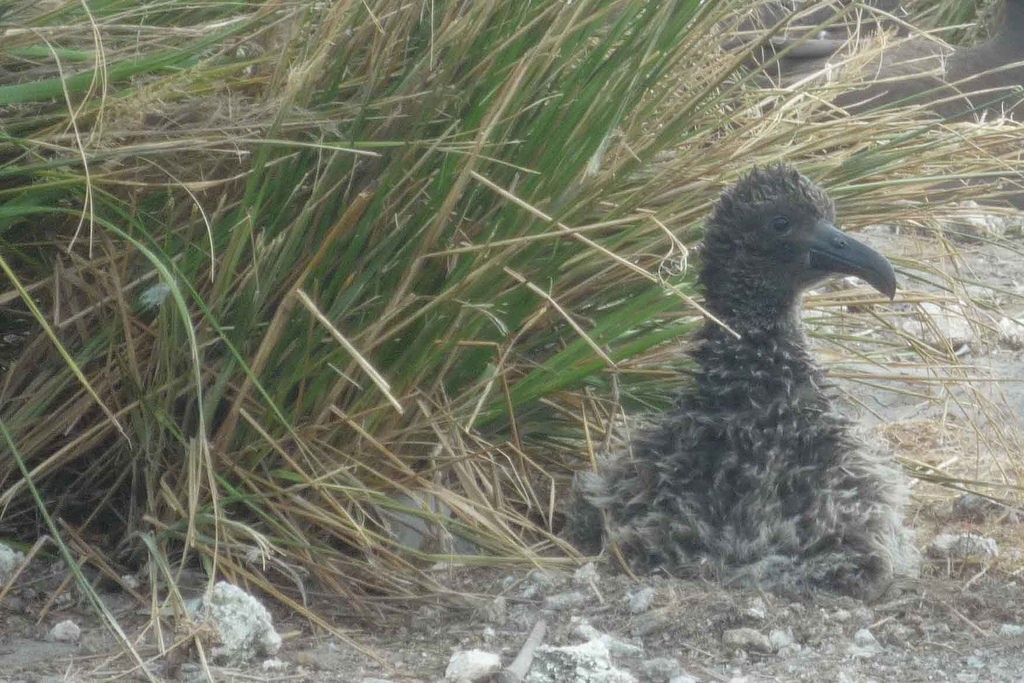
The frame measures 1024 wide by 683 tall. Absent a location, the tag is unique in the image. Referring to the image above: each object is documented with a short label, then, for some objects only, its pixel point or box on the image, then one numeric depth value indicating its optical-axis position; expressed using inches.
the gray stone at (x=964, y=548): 302.0
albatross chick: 283.9
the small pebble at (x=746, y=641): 255.9
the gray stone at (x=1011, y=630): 265.6
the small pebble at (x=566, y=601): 271.1
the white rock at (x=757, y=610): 263.9
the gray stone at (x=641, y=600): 268.2
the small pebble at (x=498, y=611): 268.7
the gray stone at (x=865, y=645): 255.3
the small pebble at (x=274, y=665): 245.0
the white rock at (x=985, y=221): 350.6
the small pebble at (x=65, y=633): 259.0
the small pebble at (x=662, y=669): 244.8
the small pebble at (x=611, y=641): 253.8
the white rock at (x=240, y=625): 245.6
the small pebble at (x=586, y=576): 280.2
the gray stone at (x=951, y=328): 407.7
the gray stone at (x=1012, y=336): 441.4
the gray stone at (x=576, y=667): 234.1
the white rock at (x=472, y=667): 240.8
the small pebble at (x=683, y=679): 240.8
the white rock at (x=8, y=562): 274.5
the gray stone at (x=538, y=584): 277.9
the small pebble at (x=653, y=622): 261.3
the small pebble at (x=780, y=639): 256.8
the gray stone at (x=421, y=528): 289.7
